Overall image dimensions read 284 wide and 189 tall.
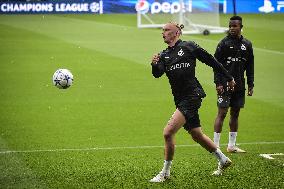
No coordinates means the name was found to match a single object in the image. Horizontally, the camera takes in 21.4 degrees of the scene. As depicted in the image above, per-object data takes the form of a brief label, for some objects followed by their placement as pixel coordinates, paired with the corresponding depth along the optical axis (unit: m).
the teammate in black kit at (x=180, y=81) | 11.27
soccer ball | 14.66
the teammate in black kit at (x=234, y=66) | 13.53
